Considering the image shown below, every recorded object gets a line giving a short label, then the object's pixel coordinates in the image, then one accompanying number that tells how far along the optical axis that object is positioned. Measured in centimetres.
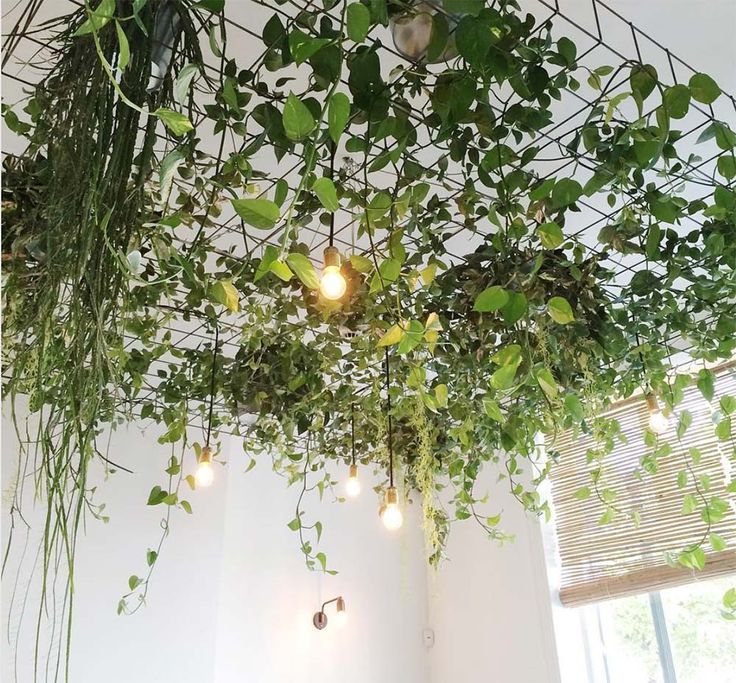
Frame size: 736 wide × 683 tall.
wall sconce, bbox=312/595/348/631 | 366
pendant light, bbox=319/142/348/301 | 89
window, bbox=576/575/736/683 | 295
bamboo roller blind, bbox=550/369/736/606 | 291
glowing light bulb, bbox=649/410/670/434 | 189
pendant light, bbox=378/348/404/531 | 188
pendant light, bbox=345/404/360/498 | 218
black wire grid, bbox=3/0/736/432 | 154
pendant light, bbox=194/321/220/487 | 189
